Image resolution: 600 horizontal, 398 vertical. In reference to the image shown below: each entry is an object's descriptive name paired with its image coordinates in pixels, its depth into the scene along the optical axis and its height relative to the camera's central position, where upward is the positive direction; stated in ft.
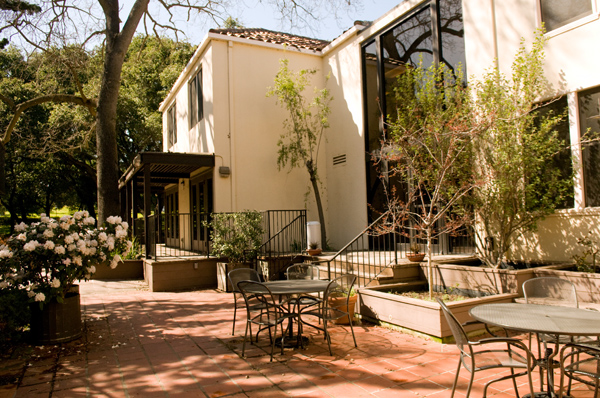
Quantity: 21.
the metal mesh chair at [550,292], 12.85 -2.29
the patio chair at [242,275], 18.20 -2.05
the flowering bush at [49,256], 16.75 -0.84
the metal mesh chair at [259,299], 15.07 -2.68
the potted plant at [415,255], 23.44 -1.81
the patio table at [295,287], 15.17 -2.30
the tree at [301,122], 36.09 +9.30
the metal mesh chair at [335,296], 15.30 -3.34
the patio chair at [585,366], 9.68 -3.59
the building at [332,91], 25.29 +10.51
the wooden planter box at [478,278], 19.12 -2.82
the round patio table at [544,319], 9.25 -2.43
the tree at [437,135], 21.29 +4.53
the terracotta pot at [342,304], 18.98 -3.57
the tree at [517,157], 20.38 +3.00
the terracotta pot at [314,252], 31.37 -1.93
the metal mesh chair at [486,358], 9.49 -3.27
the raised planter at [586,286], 16.89 -2.83
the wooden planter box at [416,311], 16.25 -3.69
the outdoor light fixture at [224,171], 35.60 +4.82
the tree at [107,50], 38.17 +16.47
